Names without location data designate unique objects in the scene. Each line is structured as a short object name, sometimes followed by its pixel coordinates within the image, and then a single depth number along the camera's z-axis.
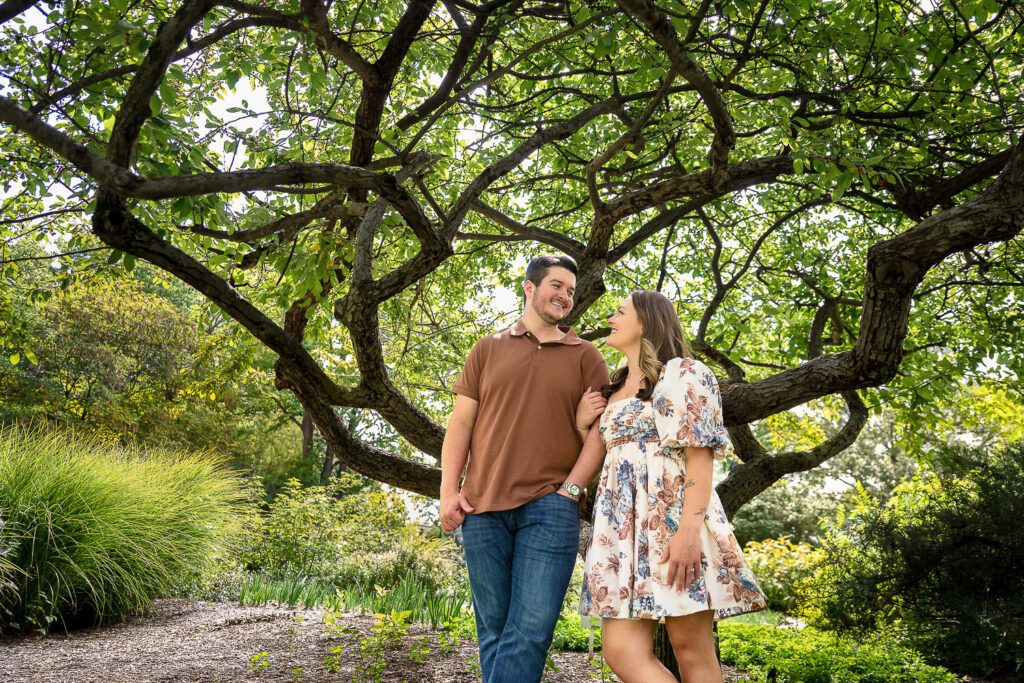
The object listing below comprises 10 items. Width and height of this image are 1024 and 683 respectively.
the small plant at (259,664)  4.62
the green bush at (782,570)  11.90
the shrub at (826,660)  5.13
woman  2.45
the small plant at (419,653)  5.02
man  2.56
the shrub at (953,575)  4.60
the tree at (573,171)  3.31
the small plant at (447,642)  5.39
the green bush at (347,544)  10.02
